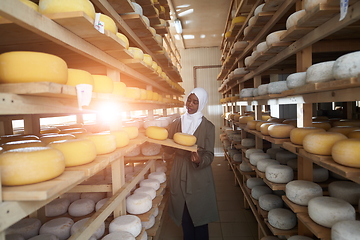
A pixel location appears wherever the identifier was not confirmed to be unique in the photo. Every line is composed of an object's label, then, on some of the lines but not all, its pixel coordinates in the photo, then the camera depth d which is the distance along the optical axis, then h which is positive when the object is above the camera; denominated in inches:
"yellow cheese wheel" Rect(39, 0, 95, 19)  38.7 +19.4
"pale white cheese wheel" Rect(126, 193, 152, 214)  78.7 -34.1
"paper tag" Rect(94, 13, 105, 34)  44.8 +18.1
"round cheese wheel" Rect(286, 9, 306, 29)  70.8 +28.3
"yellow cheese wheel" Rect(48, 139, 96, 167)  40.1 -7.1
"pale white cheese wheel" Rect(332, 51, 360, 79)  45.1 +7.4
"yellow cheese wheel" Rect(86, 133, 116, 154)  51.4 -7.4
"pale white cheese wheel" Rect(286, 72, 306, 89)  68.2 +7.5
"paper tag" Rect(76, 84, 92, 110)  36.9 +3.3
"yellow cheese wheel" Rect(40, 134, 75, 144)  52.9 -5.9
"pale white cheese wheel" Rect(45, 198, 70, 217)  73.2 -31.9
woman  90.0 -32.3
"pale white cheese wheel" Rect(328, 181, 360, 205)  66.7 -27.9
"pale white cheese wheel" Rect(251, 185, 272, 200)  110.9 -44.0
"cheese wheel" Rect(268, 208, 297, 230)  82.2 -44.0
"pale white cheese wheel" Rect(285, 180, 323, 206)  69.6 -28.6
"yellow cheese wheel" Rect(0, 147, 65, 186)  29.5 -7.2
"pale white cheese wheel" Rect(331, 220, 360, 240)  47.1 -28.6
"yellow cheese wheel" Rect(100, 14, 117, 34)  55.1 +22.7
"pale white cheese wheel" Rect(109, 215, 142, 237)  64.6 -34.3
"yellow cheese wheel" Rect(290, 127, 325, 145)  69.5 -9.6
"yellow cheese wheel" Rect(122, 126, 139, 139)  76.8 -7.4
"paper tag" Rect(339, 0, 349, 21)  41.6 +18.1
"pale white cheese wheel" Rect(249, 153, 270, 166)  115.2 -27.5
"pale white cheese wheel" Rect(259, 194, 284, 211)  96.8 -43.7
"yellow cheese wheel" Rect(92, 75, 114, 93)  51.6 +6.6
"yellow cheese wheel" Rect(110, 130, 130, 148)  62.0 -7.9
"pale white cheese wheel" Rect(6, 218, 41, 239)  58.8 -30.9
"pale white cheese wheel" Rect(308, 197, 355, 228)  56.3 -28.7
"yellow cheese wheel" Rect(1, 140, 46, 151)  41.9 -5.8
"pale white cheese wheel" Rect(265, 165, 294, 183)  85.7 -27.8
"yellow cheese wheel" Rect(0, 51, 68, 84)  30.4 +6.8
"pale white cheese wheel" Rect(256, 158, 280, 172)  100.8 -27.3
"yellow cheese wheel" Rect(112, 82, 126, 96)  62.5 +6.6
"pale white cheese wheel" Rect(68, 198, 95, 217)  73.2 -32.2
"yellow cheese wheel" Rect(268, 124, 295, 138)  83.4 -10.3
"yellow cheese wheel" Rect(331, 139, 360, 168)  48.5 -11.6
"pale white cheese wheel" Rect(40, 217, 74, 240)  60.9 -32.3
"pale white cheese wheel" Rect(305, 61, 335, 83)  54.7 +7.7
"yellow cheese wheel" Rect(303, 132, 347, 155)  58.7 -10.7
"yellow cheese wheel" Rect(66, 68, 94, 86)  40.6 +6.8
